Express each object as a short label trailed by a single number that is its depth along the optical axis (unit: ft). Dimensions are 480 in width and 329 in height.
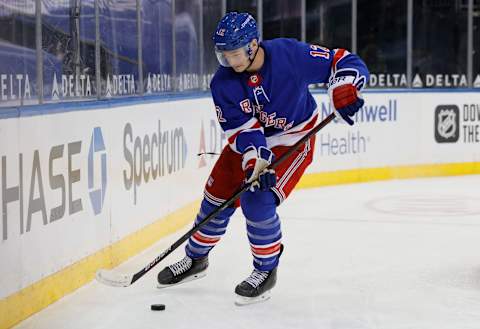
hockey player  23.91
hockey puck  24.14
